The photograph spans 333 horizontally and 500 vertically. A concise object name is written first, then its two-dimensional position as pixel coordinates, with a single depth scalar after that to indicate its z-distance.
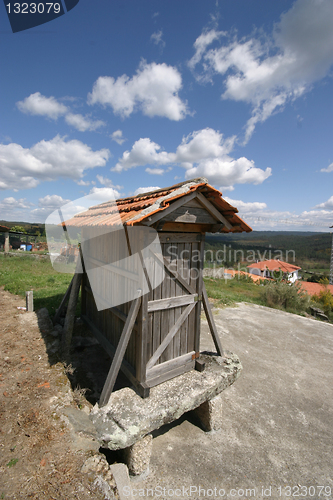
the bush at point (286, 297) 13.35
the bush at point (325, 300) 16.69
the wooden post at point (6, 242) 16.98
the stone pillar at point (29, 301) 7.31
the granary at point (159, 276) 3.51
